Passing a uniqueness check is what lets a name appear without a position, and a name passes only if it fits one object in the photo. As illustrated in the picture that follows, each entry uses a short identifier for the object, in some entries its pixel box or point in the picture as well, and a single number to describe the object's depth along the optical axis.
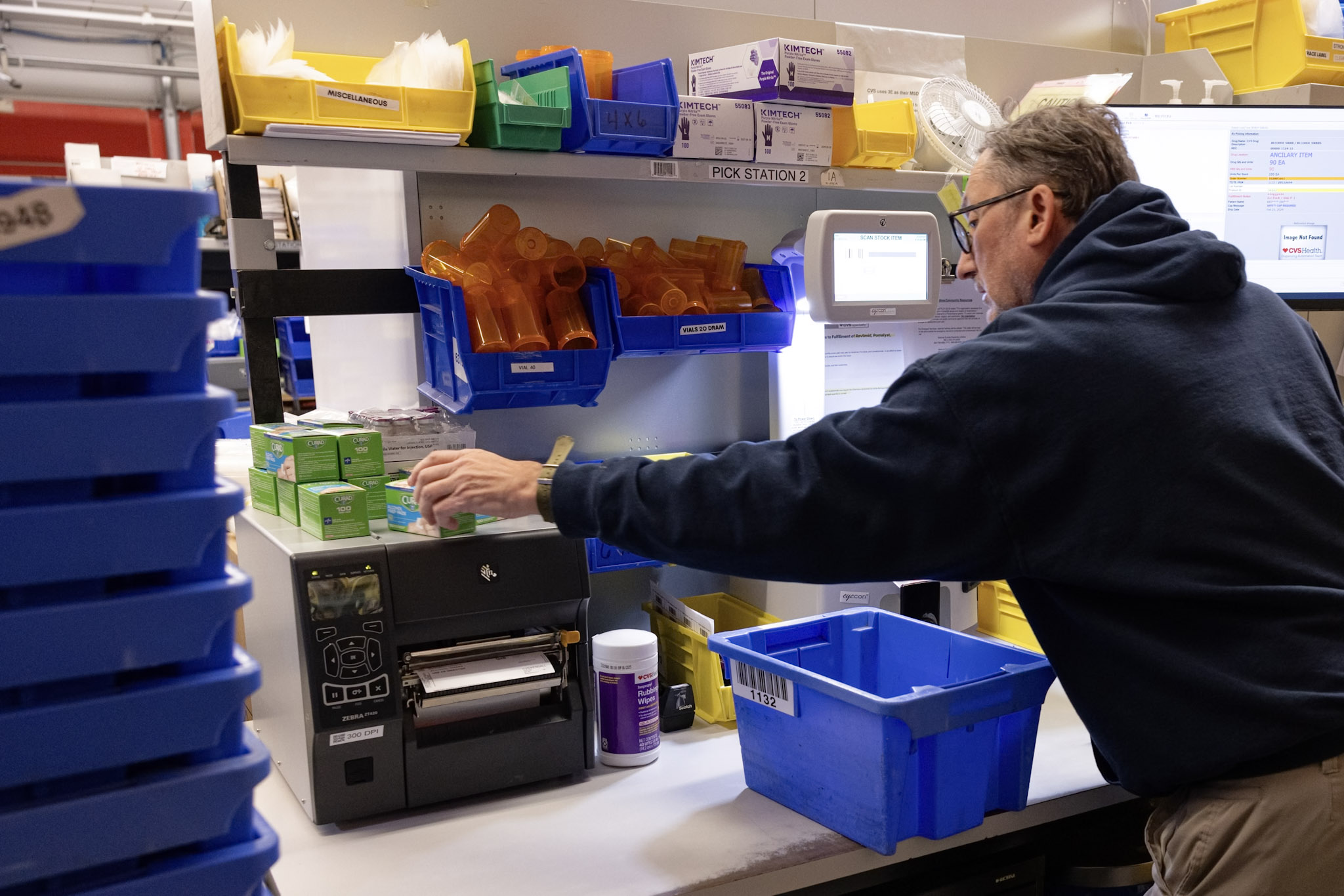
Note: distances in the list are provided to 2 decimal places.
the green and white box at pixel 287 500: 1.74
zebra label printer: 1.56
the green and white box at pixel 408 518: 1.65
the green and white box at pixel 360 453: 1.76
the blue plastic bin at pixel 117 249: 0.84
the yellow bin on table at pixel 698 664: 2.01
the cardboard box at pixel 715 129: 2.00
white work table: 1.45
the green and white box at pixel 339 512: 1.63
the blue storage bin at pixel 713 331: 1.98
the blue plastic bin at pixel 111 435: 0.85
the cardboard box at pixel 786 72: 2.02
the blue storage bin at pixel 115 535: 0.86
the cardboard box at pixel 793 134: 2.07
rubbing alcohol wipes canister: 1.81
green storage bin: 1.81
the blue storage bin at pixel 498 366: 1.83
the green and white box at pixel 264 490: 1.85
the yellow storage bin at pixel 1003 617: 2.31
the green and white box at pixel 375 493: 1.77
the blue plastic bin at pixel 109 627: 0.88
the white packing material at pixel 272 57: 1.65
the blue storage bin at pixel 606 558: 2.11
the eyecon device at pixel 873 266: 1.99
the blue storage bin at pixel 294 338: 4.83
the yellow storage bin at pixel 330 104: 1.63
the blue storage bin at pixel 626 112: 1.86
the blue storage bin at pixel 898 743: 1.50
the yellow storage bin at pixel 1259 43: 2.72
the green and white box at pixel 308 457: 1.73
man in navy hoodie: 1.25
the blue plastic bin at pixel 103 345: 0.84
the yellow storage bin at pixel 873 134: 2.16
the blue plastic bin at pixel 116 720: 0.88
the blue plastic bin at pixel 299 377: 4.82
